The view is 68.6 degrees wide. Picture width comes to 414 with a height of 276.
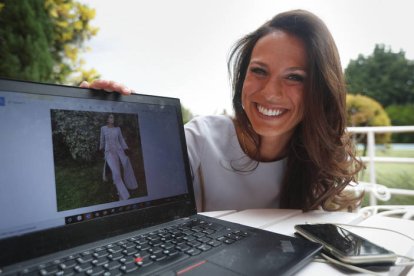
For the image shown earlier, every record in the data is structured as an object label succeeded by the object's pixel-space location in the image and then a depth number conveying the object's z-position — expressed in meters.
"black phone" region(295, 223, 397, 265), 0.57
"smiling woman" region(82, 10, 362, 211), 1.17
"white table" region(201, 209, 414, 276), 0.76
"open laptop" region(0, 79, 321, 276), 0.56
